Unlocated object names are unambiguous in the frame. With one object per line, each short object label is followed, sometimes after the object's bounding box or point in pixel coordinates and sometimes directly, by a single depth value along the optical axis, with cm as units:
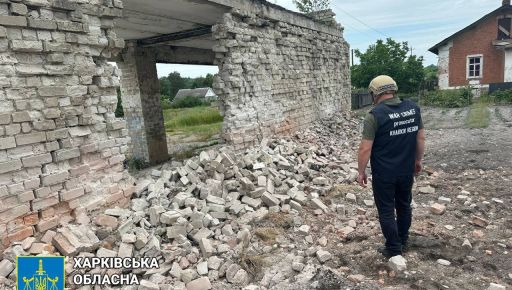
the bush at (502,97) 1812
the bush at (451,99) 1927
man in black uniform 343
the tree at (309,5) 2238
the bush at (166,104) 3324
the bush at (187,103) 3356
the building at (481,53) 2095
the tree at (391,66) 2369
